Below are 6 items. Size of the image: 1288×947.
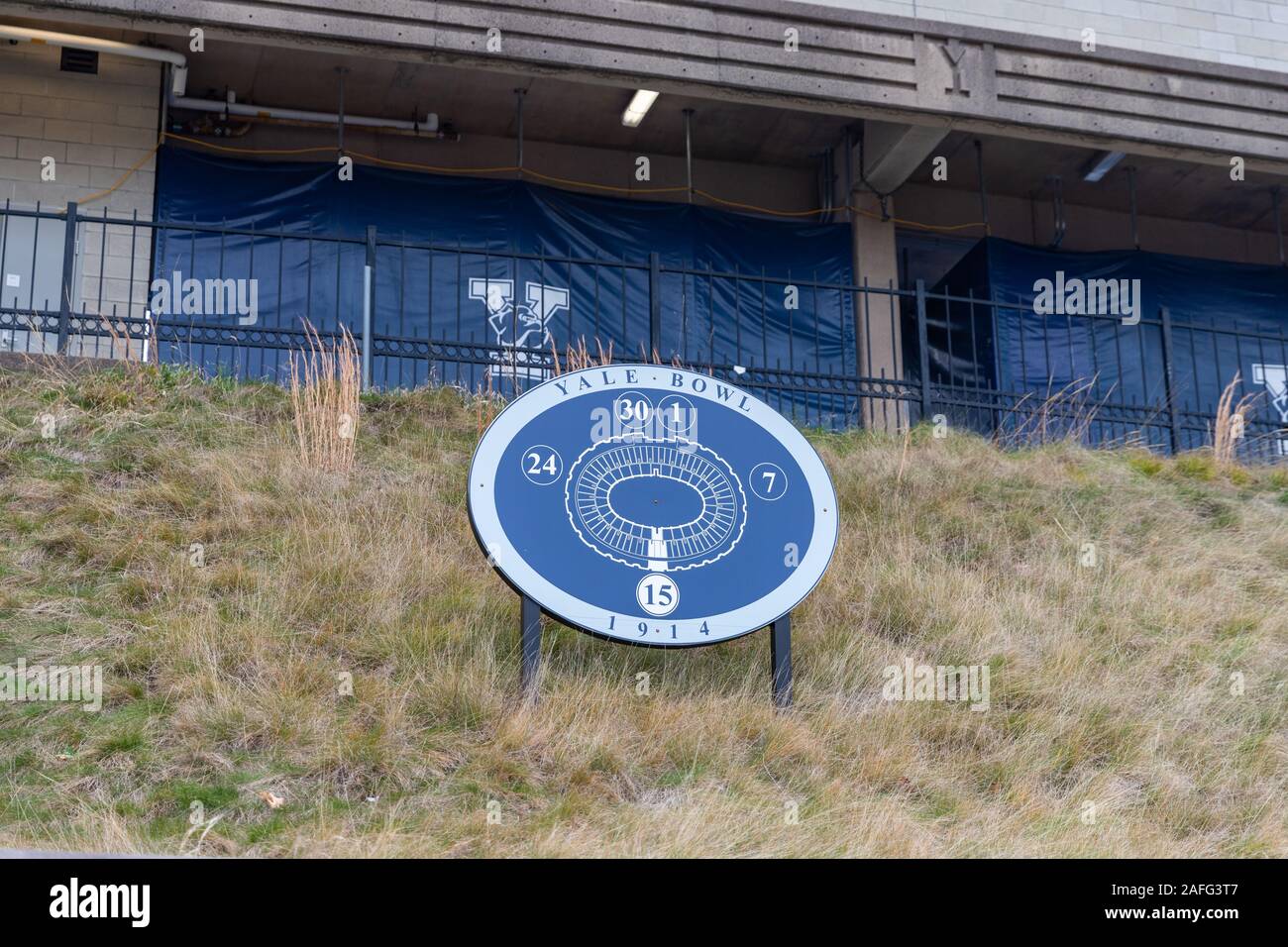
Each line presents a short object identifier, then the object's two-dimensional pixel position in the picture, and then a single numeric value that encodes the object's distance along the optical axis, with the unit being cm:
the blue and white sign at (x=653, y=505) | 670
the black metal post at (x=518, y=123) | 1504
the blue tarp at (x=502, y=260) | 1448
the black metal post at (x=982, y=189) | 1614
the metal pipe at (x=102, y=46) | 1364
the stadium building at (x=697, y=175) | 1302
